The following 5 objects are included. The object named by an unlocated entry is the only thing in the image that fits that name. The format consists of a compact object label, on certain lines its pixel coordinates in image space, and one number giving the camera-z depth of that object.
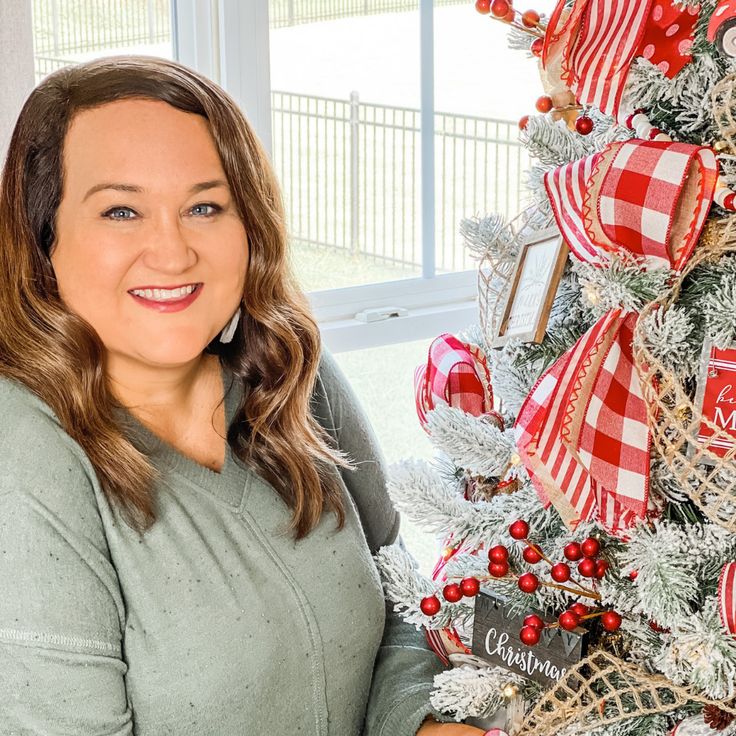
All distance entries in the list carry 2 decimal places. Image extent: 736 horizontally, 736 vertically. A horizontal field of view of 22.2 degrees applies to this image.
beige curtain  1.64
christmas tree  1.17
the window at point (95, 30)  1.77
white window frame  1.85
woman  1.29
